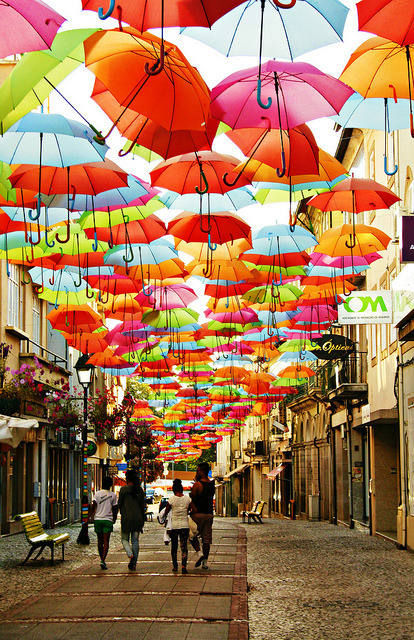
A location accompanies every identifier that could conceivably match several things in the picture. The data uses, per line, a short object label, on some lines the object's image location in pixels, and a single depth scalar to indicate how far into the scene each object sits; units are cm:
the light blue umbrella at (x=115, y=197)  1265
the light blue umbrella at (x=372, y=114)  1058
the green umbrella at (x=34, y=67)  855
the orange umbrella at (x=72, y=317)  2077
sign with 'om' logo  2042
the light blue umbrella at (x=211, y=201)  1415
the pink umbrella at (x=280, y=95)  930
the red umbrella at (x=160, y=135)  1027
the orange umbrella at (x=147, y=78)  883
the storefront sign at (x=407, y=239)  1480
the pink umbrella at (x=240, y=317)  2194
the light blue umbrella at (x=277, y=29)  848
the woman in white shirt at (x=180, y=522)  1456
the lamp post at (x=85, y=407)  2203
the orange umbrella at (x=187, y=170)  1220
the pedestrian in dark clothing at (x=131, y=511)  1480
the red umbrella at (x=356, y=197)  1357
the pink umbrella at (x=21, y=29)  744
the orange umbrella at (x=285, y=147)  1081
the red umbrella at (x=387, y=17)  780
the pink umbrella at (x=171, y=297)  2030
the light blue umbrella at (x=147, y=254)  1619
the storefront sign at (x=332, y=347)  2819
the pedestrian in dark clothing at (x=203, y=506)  1497
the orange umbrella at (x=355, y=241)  1631
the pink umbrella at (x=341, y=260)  1784
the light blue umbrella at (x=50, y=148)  1111
